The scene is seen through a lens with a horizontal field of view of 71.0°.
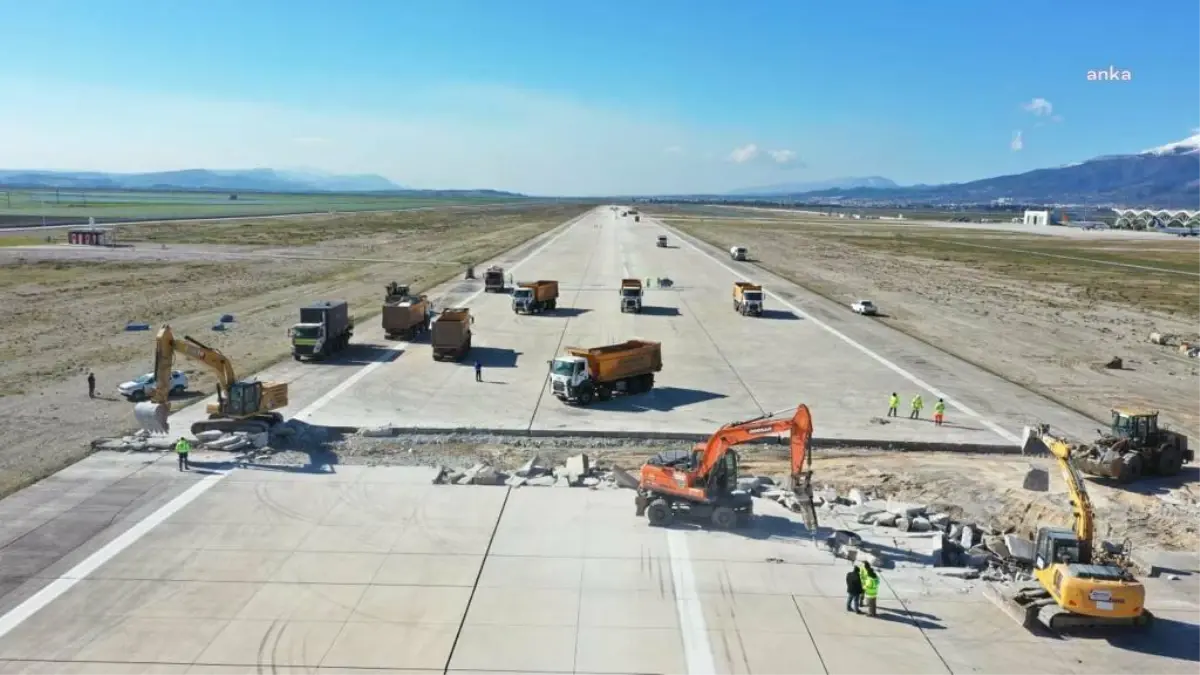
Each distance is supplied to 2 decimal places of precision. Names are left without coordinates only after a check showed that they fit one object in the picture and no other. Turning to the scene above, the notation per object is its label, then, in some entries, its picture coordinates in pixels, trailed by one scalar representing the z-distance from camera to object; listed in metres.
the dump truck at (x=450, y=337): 43.28
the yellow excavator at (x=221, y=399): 28.06
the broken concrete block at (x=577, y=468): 26.59
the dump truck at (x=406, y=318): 49.28
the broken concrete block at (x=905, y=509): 23.95
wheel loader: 27.45
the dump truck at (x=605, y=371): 35.94
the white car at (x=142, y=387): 35.75
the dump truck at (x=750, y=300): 61.19
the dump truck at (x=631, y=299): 61.97
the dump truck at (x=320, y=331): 42.94
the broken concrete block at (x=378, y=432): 31.36
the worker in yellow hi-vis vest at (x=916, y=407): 34.84
